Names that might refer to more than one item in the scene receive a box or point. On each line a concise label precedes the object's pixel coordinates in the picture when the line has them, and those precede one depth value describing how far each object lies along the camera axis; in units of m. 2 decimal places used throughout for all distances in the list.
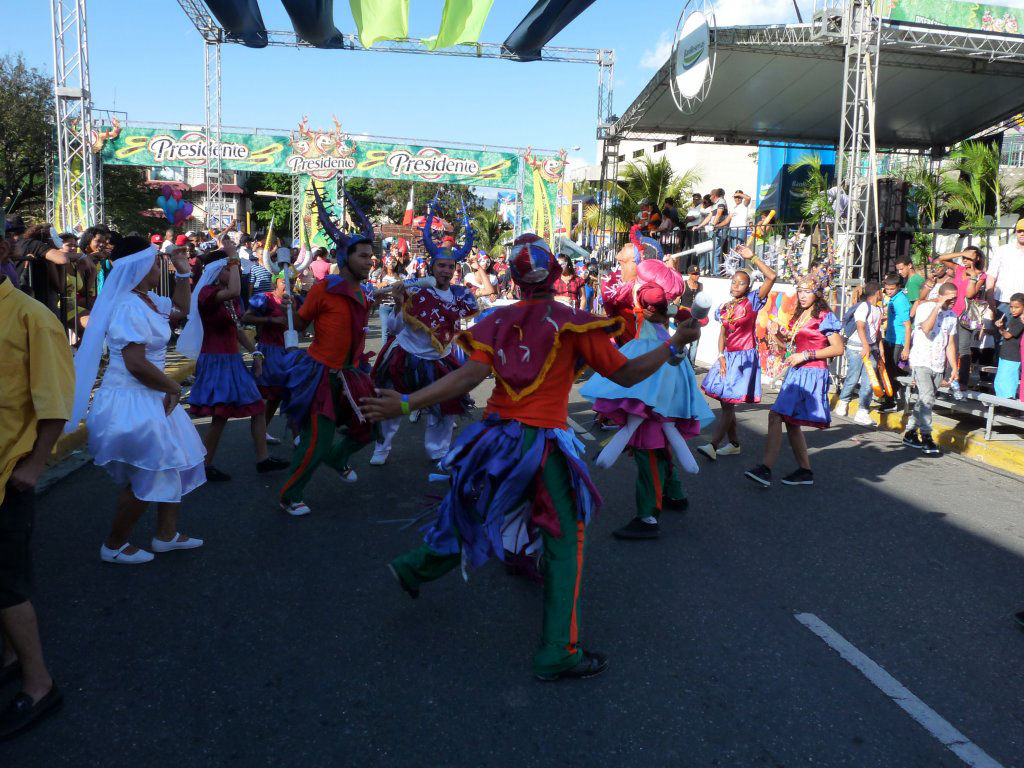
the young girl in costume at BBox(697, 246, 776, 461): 7.46
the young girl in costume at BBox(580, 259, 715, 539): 5.24
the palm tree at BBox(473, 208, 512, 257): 47.12
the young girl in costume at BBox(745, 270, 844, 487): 6.59
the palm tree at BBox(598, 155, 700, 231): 24.59
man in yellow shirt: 2.99
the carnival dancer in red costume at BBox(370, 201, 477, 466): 7.00
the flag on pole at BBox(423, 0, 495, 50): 18.43
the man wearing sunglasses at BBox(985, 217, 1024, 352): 9.60
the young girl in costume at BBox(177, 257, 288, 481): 6.07
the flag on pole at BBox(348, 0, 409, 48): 18.44
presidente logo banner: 23.73
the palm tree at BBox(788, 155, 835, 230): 18.28
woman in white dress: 4.21
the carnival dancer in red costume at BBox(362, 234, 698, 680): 3.46
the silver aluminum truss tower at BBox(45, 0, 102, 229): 16.19
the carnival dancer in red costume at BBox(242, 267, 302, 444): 6.85
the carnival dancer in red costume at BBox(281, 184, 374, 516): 5.46
